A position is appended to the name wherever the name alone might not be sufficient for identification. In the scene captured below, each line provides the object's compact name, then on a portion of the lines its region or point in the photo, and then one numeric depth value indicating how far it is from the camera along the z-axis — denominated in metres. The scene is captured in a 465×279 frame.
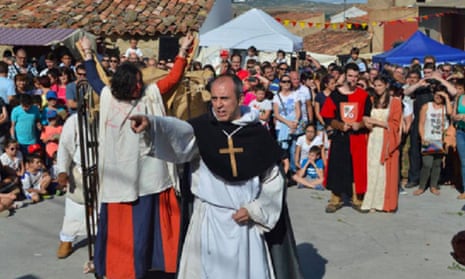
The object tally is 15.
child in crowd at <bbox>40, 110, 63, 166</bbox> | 9.84
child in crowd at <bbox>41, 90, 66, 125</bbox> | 9.99
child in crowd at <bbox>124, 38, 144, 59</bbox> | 17.19
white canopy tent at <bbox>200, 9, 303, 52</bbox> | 18.19
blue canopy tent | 17.07
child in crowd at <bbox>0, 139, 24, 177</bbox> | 9.27
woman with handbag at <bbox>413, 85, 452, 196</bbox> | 9.71
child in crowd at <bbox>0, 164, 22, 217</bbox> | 8.07
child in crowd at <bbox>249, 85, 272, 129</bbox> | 10.27
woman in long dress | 8.67
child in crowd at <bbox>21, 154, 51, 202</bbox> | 9.41
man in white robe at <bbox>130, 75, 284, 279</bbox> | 4.56
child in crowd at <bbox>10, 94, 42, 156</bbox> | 9.70
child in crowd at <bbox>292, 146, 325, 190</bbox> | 10.23
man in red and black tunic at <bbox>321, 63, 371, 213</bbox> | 8.43
